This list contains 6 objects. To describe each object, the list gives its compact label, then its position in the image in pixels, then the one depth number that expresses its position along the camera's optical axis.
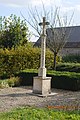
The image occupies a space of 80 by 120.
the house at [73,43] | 22.75
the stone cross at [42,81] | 6.08
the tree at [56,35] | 10.67
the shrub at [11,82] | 7.33
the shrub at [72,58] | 16.31
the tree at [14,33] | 12.14
